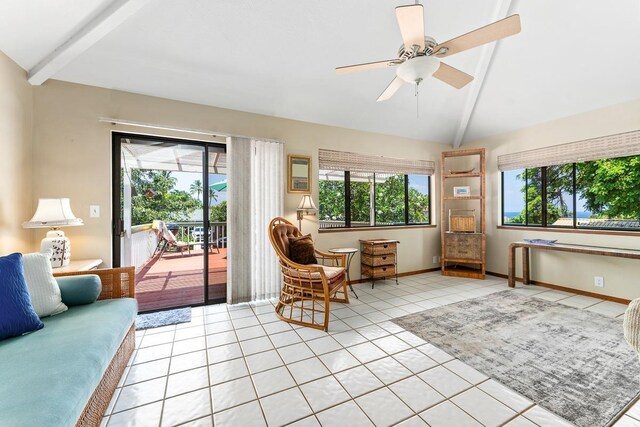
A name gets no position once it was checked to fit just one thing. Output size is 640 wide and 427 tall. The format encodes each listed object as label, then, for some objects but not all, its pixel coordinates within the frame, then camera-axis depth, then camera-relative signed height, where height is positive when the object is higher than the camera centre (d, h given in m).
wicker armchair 2.66 -0.76
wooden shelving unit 4.44 -0.17
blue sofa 0.96 -0.67
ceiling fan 1.61 +1.14
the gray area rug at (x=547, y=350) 1.64 -1.15
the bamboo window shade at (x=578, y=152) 3.21 +0.79
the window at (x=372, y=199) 4.27 +0.21
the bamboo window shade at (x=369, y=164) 4.00 +0.79
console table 3.00 -0.51
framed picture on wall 3.71 +0.54
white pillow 1.68 -0.46
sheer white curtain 3.28 +0.01
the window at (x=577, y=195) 3.35 +0.20
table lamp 2.18 -0.06
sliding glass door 3.16 -0.09
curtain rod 2.74 +0.96
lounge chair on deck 4.88 -0.50
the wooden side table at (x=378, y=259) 4.04 -0.73
